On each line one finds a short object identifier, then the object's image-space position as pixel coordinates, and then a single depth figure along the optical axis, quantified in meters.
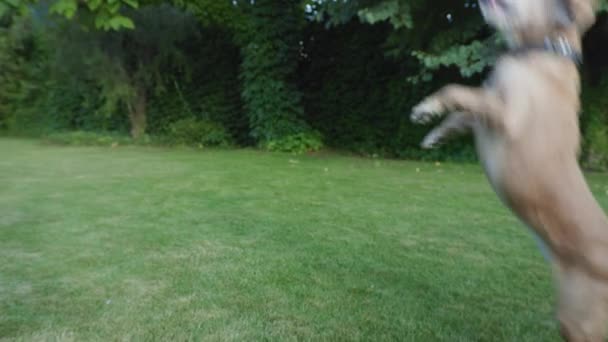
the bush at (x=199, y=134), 14.00
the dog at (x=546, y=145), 1.39
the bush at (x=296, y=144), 12.38
